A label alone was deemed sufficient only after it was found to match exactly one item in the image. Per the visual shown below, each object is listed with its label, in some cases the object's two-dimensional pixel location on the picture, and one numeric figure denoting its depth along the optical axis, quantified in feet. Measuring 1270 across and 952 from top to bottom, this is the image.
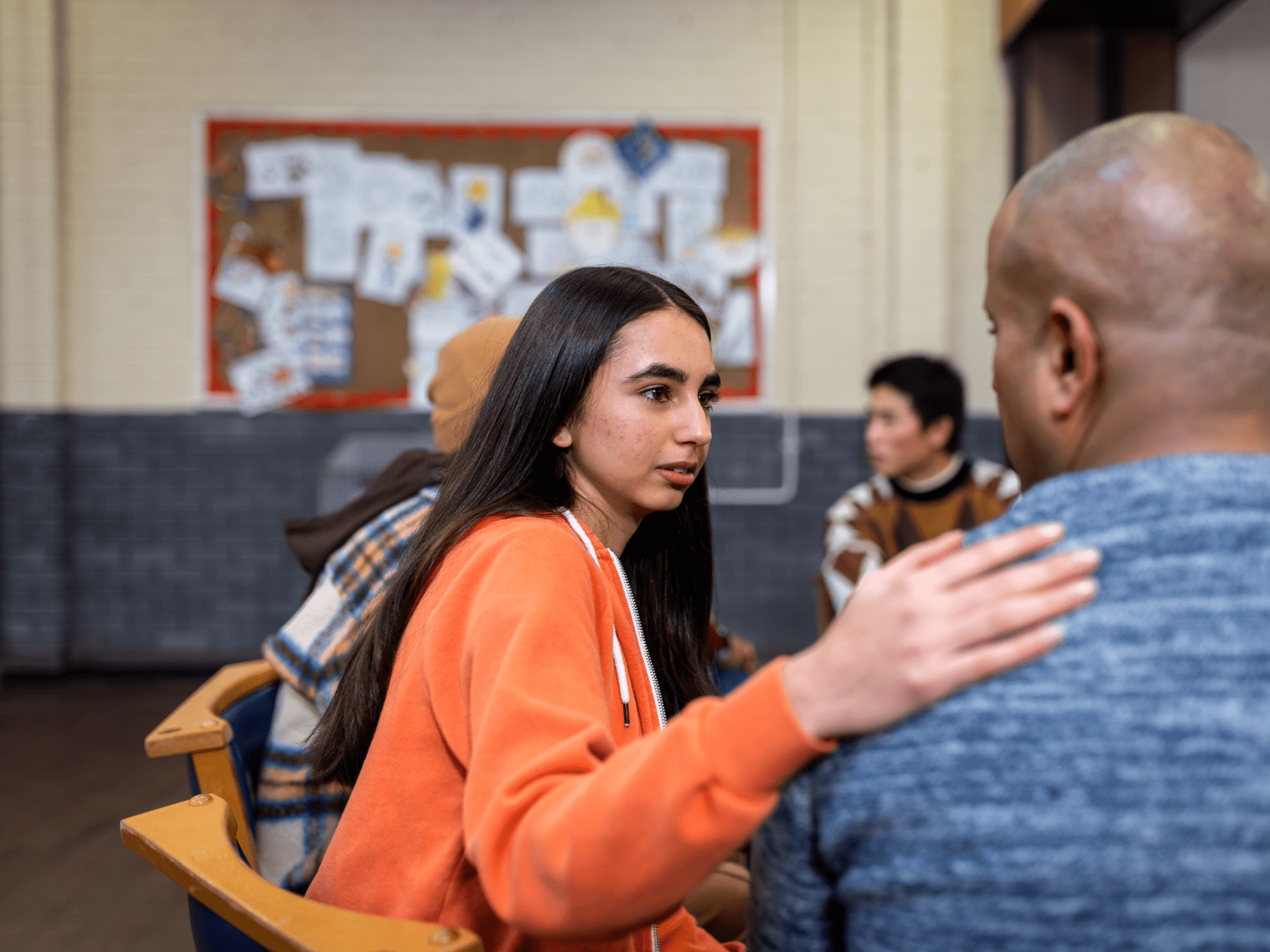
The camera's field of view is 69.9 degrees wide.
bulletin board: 14.06
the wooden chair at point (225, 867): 2.27
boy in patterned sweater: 8.55
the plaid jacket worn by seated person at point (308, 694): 4.13
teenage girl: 1.83
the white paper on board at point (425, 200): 14.08
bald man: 1.71
